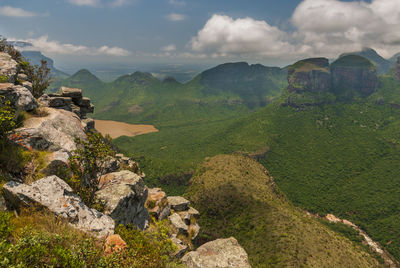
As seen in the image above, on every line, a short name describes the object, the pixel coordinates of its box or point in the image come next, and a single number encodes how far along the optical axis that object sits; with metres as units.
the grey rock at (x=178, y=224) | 41.50
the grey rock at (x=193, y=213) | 50.81
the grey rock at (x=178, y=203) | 51.06
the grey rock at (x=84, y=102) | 43.50
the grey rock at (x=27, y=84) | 30.78
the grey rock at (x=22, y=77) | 33.96
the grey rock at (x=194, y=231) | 43.31
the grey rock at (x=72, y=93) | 39.88
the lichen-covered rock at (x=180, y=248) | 29.92
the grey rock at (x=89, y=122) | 41.38
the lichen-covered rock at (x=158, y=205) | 42.22
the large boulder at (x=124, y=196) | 21.38
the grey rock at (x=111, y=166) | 27.87
